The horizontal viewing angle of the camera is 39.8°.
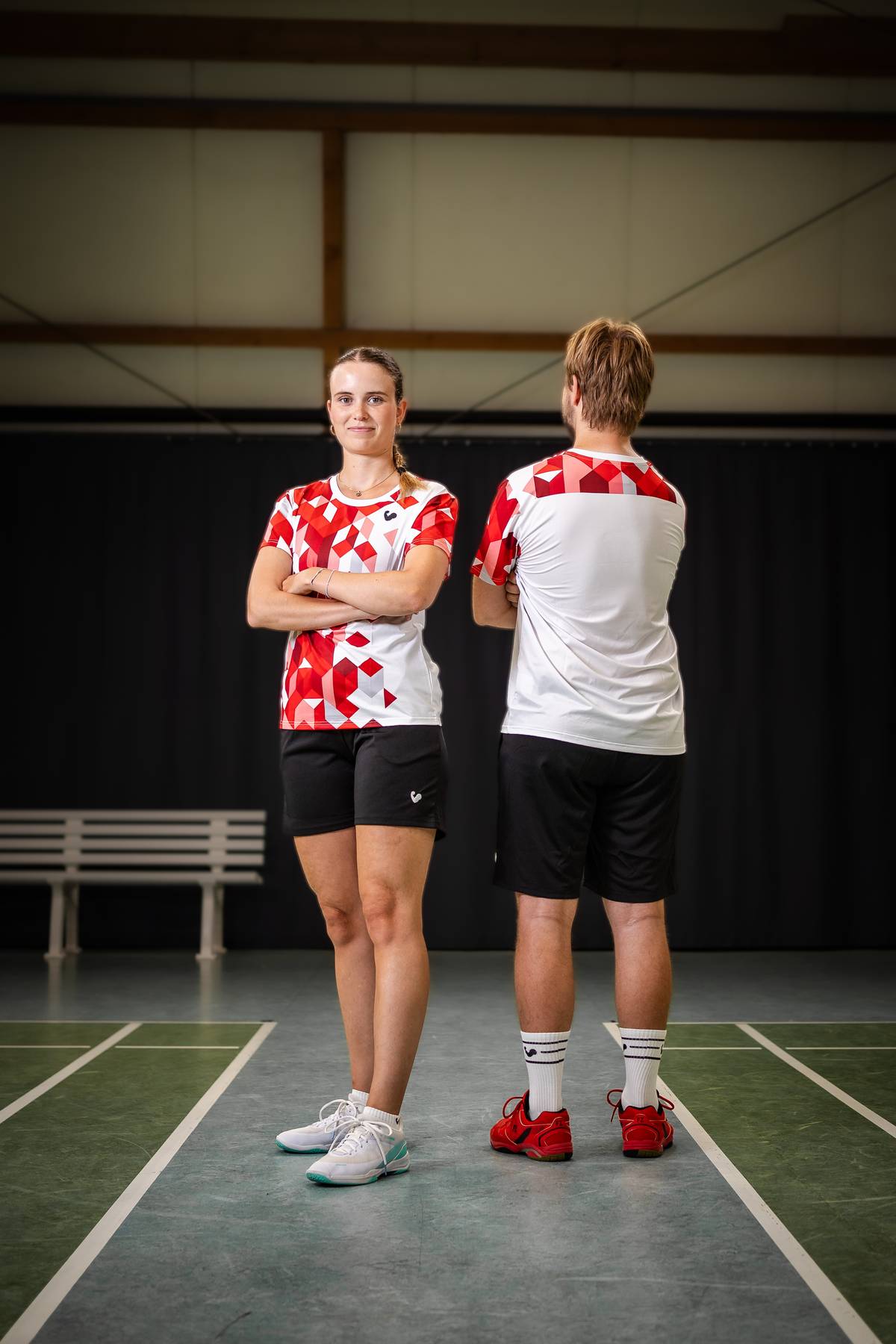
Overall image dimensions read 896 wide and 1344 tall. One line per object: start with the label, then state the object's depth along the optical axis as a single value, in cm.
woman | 241
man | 252
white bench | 643
